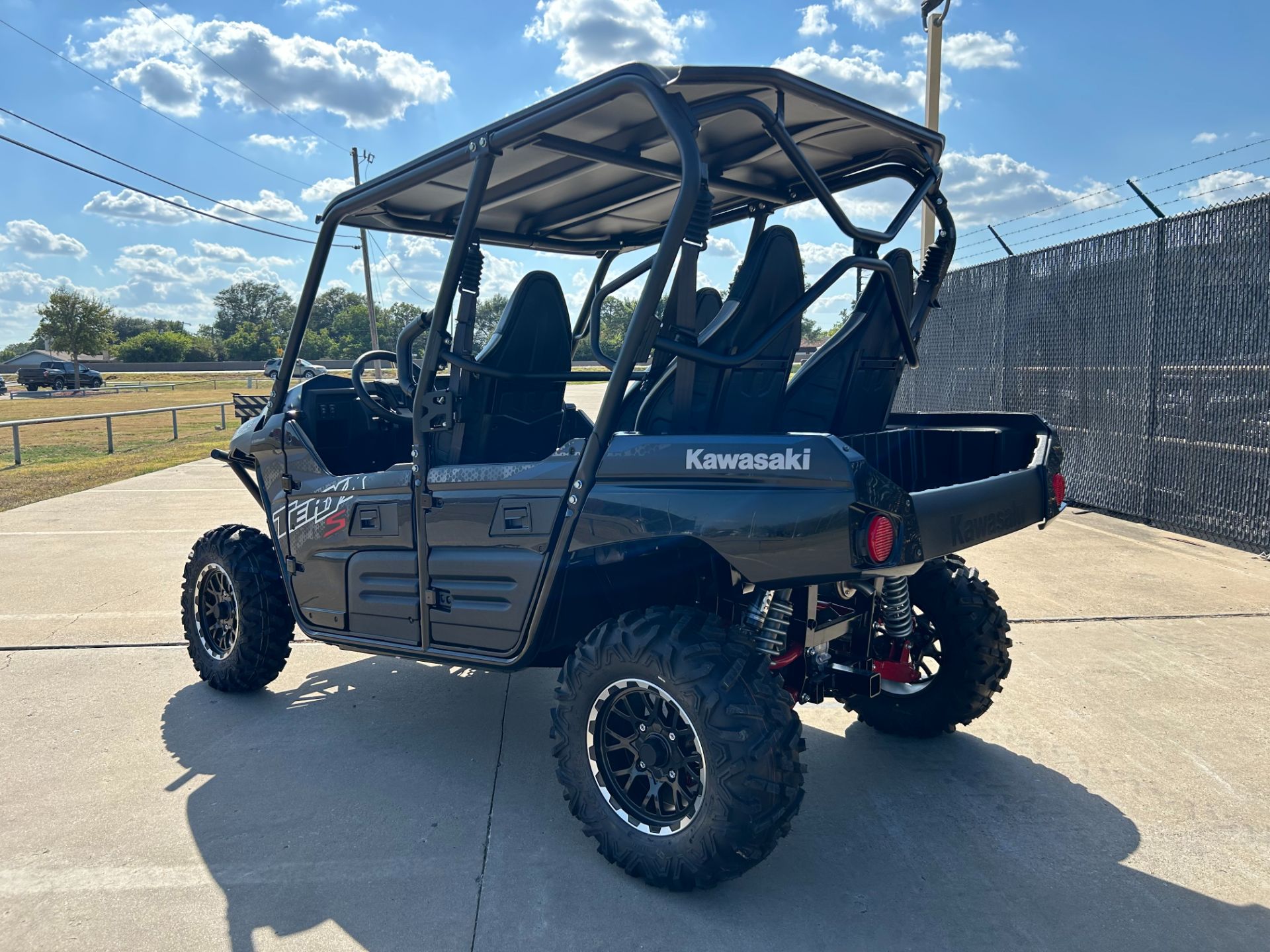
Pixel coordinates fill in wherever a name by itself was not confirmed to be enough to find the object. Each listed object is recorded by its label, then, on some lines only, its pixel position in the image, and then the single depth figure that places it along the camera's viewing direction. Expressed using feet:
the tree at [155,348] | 300.20
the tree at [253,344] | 300.81
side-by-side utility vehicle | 8.43
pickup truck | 147.54
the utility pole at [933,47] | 33.55
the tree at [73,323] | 194.18
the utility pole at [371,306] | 111.55
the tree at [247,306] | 382.42
